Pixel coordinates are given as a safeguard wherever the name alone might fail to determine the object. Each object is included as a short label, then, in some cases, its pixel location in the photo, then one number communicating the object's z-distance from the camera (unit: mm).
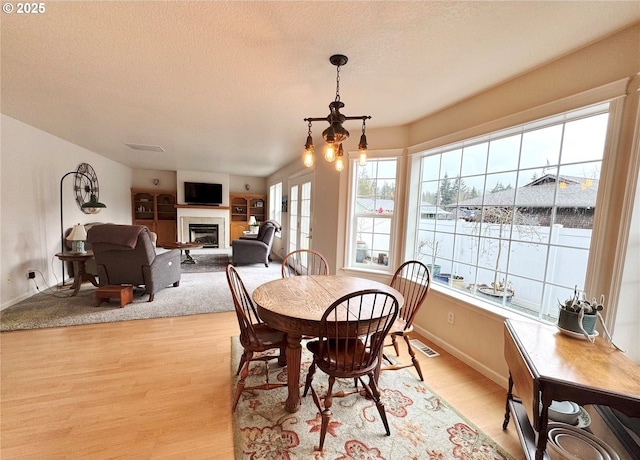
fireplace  8117
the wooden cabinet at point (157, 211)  7883
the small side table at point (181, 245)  5147
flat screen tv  7828
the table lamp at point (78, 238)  3719
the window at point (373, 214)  3318
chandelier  1703
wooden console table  1057
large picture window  1744
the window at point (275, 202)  7407
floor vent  2519
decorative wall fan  4730
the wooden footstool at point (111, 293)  3314
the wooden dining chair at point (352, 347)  1463
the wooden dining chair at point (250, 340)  1728
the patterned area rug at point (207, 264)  5340
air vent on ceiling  4672
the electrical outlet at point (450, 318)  2537
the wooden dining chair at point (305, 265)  4133
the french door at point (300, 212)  5016
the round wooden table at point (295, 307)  1528
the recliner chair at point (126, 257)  3227
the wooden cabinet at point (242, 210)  8805
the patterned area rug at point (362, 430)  1460
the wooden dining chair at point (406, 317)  2009
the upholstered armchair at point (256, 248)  5781
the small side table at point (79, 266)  3553
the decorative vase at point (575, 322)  1407
